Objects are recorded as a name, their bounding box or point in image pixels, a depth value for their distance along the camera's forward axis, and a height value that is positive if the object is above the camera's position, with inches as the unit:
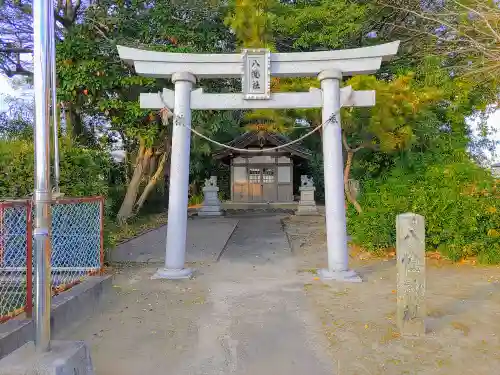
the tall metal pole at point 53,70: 108.5 +37.4
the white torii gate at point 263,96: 251.6 +60.0
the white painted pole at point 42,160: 101.7 +8.0
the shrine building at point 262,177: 898.7 +23.3
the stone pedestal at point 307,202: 738.2 -31.1
